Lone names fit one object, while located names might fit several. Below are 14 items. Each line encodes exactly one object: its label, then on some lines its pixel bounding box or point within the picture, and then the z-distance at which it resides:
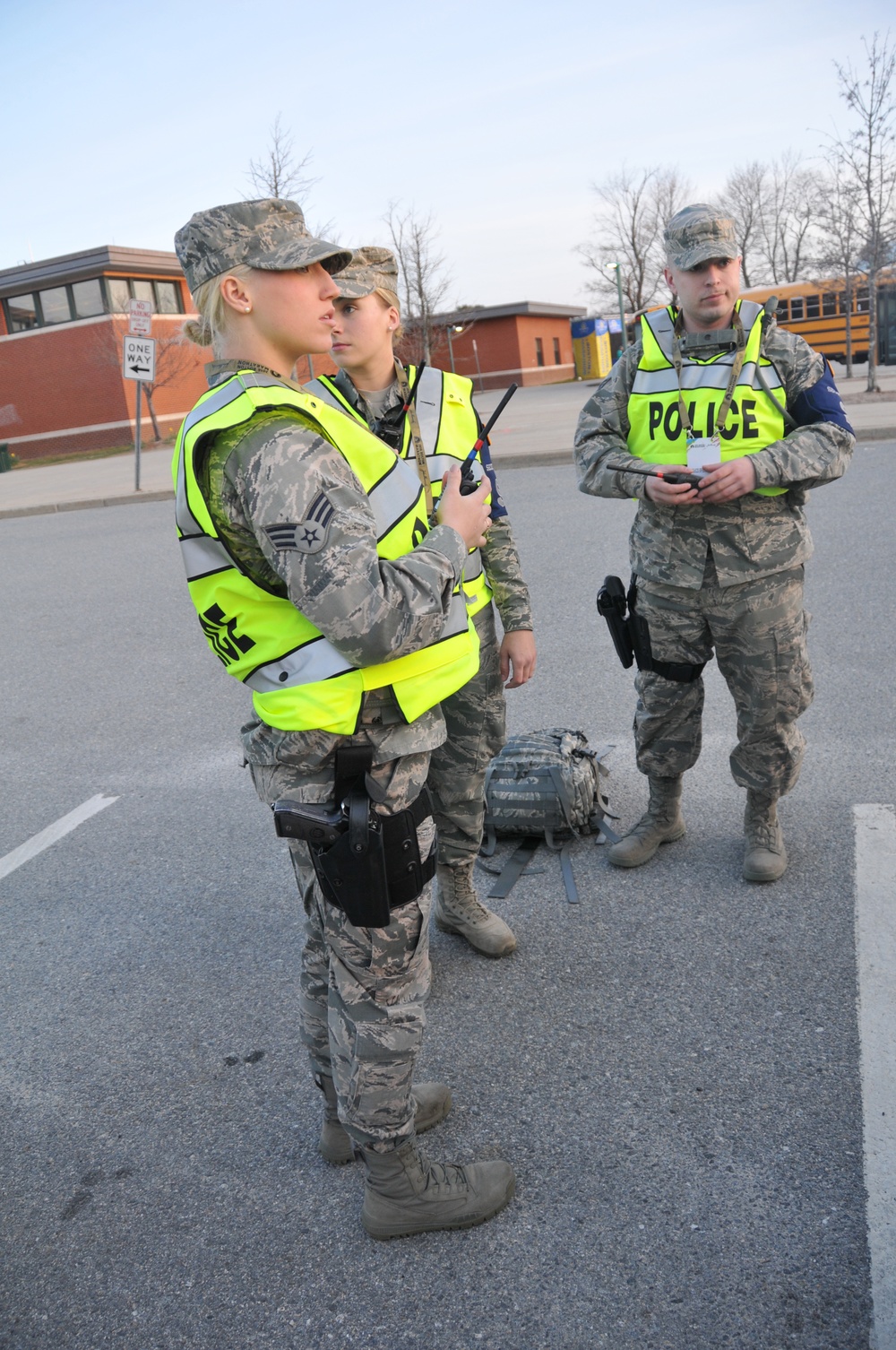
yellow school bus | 28.50
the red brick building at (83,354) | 35.38
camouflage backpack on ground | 3.83
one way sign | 14.95
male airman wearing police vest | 3.19
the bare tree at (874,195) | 18.25
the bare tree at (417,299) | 38.31
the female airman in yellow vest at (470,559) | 2.85
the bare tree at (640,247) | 48.69
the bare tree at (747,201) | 58.53
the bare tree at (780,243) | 59.47
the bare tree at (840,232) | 19.72
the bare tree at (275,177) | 24.48
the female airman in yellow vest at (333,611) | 1.75
